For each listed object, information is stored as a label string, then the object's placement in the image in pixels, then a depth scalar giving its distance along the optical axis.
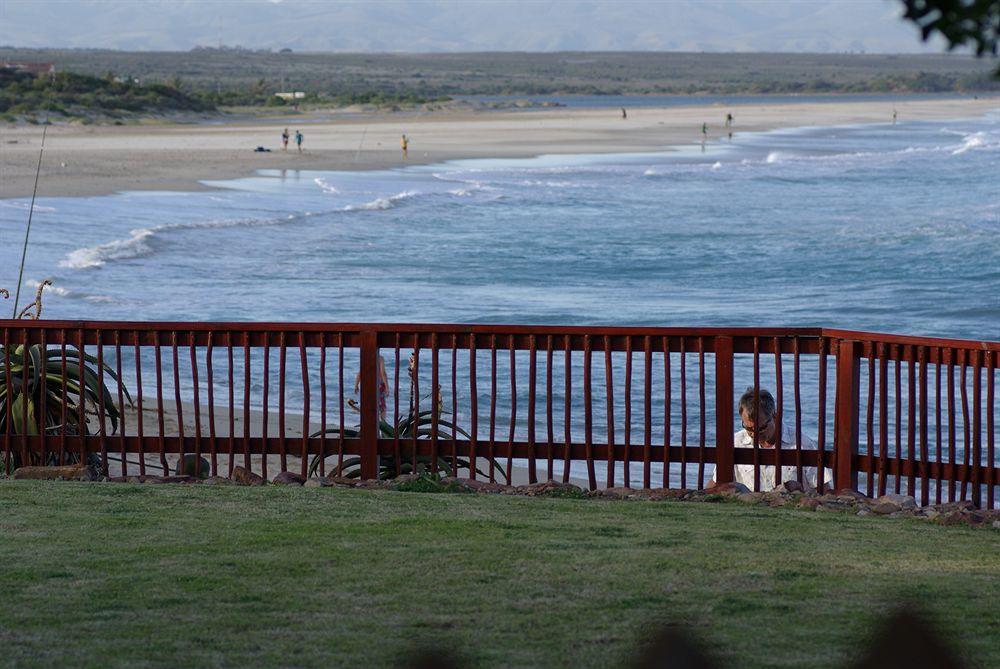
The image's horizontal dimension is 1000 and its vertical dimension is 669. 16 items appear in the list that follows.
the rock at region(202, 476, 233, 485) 15.85
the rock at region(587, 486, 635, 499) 15.30
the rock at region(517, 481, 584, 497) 15.47
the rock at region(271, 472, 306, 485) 15.93
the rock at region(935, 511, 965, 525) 14.22
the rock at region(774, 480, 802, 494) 15.51
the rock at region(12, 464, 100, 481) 15.92
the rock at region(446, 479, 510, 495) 15.66
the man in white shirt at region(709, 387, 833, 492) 15.71
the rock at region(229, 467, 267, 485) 15.84
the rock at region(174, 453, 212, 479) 16.37
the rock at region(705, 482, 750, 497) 15.34
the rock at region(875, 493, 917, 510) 14.77
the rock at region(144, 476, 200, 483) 15.90
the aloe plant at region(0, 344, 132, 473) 16.73
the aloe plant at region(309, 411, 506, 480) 16.30
